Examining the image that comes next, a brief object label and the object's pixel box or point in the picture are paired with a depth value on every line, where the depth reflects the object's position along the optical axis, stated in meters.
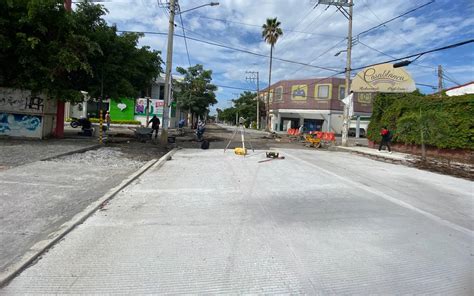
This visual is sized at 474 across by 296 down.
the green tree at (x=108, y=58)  16.75
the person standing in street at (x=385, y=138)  22.07
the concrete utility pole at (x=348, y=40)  25.47
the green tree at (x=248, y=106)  74.25
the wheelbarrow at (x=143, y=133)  19.88
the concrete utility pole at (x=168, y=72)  18.23
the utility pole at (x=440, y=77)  37.76
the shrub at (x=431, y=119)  18.20
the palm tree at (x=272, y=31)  52.28
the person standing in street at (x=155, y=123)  22.20
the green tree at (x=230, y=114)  112.85
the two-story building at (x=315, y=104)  51.75
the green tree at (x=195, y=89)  41.16
